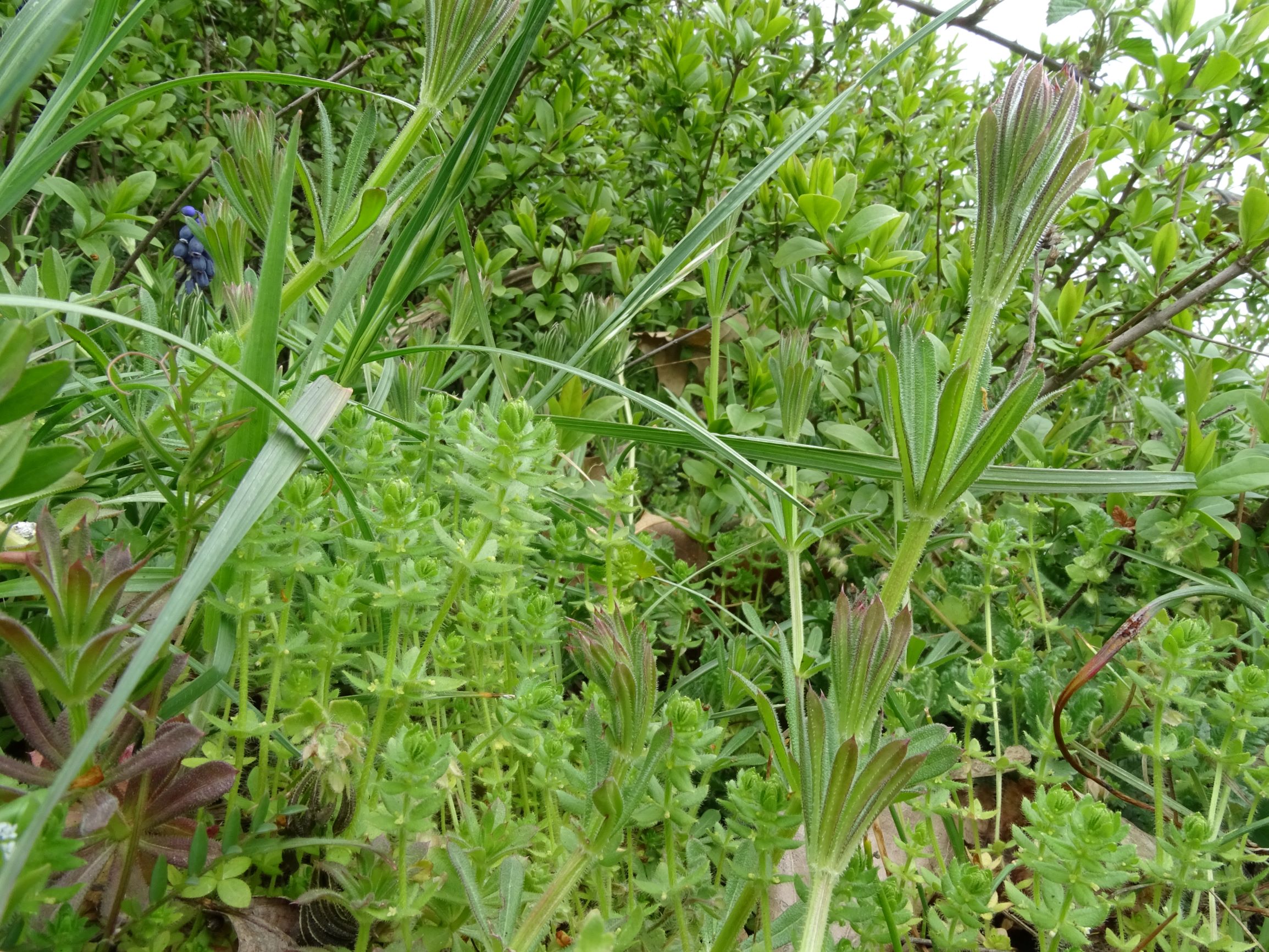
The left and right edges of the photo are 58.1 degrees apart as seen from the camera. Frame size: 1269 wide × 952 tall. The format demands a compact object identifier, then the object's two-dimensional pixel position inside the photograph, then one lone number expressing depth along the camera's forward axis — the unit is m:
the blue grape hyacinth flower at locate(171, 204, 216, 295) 0.47
